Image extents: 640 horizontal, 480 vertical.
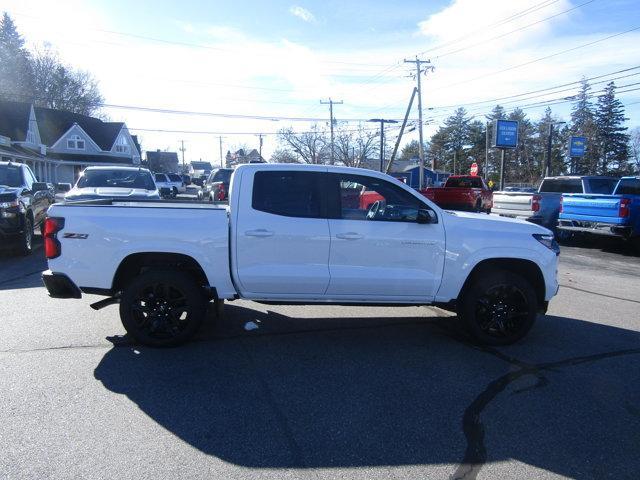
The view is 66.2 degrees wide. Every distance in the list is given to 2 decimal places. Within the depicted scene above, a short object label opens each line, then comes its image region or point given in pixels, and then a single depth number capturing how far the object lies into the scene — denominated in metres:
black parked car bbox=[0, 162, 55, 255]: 10.13
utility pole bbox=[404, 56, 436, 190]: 42.56
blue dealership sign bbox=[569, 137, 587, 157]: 46.84
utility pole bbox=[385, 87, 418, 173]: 43.50
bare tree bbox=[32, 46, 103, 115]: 65.31
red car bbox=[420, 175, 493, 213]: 21.59
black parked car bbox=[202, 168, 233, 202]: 18.62
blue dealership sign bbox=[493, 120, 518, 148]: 35.22
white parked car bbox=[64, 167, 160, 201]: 10.75
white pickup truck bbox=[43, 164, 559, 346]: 4.92
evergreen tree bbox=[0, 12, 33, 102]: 61.09
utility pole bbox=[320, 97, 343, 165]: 58.36
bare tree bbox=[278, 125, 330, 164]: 64.06
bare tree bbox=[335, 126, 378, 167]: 62.09
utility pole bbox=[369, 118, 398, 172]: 52.08
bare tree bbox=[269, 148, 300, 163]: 66.27
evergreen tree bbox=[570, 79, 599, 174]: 74.06
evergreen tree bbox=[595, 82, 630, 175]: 72.88
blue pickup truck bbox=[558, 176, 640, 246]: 12.64
